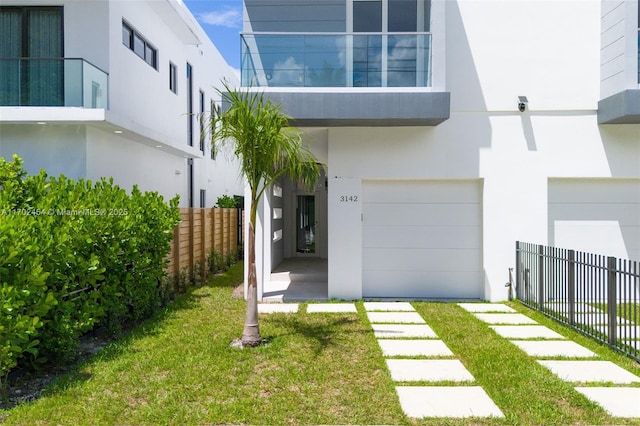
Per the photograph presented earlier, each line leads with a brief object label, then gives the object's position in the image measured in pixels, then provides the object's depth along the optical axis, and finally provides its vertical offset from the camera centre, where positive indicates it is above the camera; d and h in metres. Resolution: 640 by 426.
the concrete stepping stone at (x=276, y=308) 8.88 -1.83
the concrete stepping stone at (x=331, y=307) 8.88 -1.82
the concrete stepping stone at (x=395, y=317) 8.12 -1.83
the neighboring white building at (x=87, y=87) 10.78 +2.91
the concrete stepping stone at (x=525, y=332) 7.23 -1.85
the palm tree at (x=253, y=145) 6.36 +0.85
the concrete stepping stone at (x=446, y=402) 4.55 -1.86
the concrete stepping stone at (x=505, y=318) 8.16 -1.84
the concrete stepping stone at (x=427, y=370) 5.46 -1.85
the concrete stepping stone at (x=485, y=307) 9.09 -1.84
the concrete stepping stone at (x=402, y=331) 7.21 -1.83
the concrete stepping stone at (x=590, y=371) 5.44 -1.85
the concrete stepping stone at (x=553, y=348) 6.34 -1.85
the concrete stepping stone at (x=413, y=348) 6.37 -1.84
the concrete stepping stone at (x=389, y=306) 9.09 -1.82
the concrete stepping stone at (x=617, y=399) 4.57 -1.86
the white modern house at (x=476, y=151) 9.73 +1.15
